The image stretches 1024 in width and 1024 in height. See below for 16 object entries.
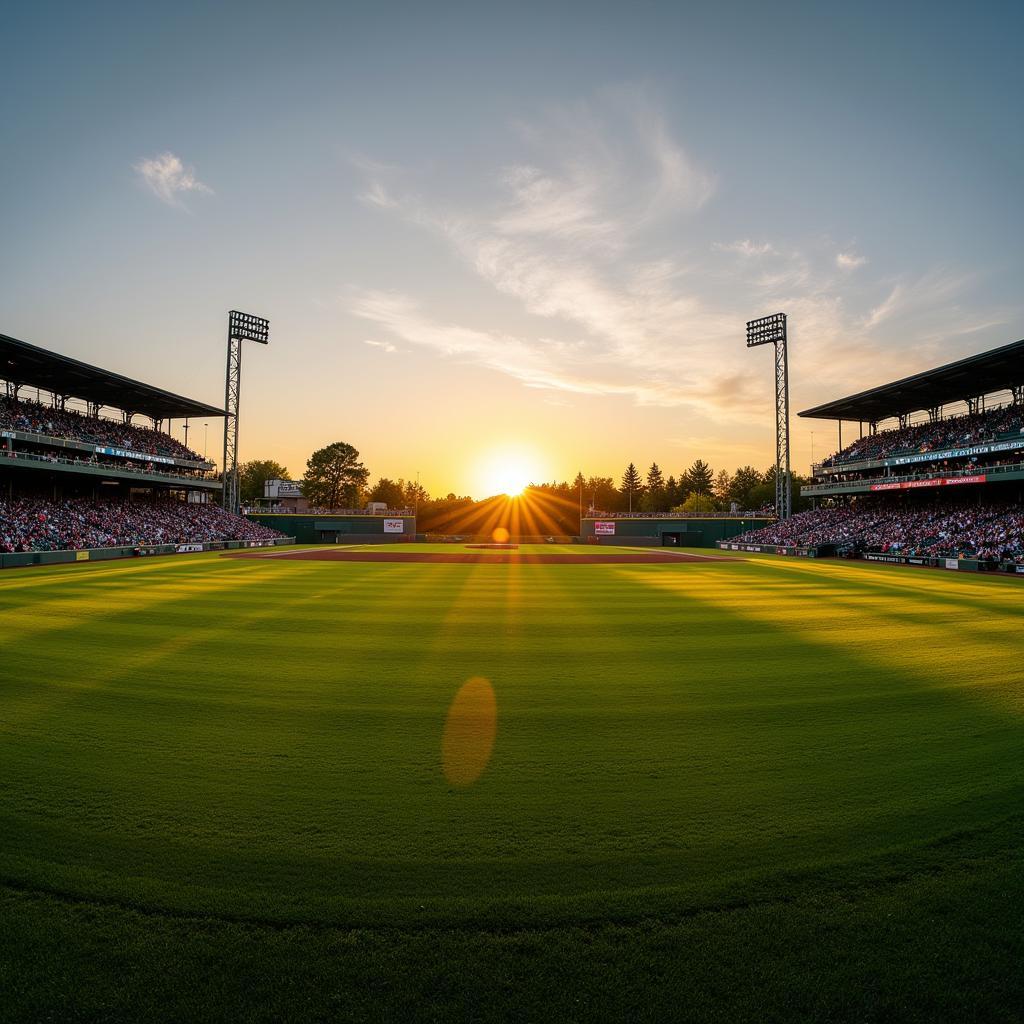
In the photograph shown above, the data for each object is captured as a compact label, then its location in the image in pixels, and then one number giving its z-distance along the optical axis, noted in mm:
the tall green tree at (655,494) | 135875
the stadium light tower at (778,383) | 63625
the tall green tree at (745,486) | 129750
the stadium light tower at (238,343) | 63469
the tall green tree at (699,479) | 139375
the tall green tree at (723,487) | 143750
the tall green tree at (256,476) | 128125
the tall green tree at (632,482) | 140000
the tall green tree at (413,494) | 134788
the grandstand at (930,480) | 41844
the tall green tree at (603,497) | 138250
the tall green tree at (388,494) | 127438
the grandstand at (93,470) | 41812
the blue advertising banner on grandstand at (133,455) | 51309
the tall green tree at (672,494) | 137125
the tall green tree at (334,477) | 109938
